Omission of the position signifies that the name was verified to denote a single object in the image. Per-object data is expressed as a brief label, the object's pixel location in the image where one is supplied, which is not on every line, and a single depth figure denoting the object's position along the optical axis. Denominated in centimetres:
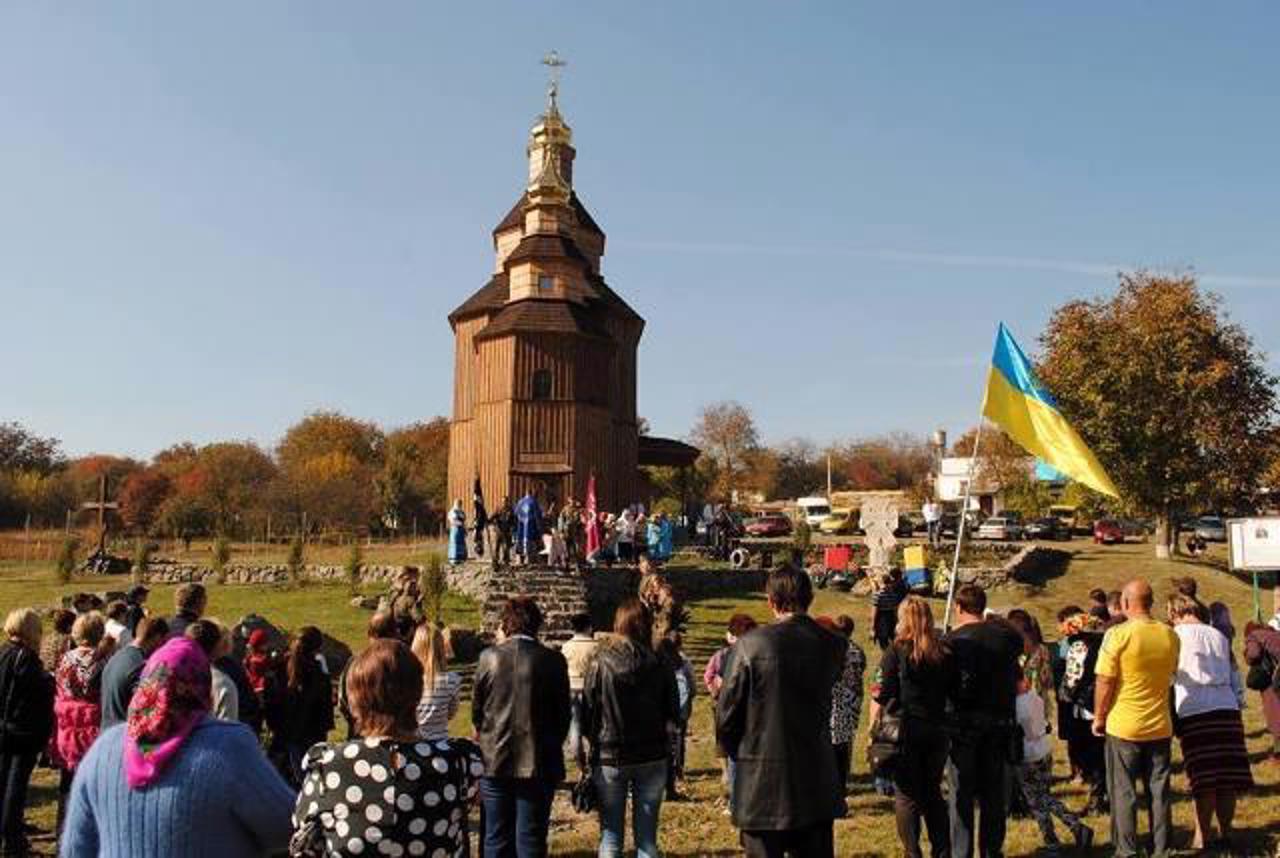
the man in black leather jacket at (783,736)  473
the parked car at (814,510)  5764
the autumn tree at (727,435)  8988
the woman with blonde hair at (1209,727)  721
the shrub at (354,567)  2666
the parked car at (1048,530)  4522
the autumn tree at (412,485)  6456
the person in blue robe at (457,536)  2627
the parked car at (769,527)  4925
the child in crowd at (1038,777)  723
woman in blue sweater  310
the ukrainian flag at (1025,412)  1042
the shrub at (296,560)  2838
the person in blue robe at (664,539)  2968
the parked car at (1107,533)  4378
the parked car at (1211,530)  4722
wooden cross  3225
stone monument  2908
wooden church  3400
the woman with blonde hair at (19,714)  730
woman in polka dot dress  350
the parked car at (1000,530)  4259
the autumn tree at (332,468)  6419
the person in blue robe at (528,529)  2586
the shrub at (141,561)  2947
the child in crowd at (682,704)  926
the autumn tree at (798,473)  9925
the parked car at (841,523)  5222
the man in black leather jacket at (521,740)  600
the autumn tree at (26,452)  7744
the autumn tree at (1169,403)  3469
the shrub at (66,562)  2920
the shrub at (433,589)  2069
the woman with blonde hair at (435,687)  659
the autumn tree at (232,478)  5753
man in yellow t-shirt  666
